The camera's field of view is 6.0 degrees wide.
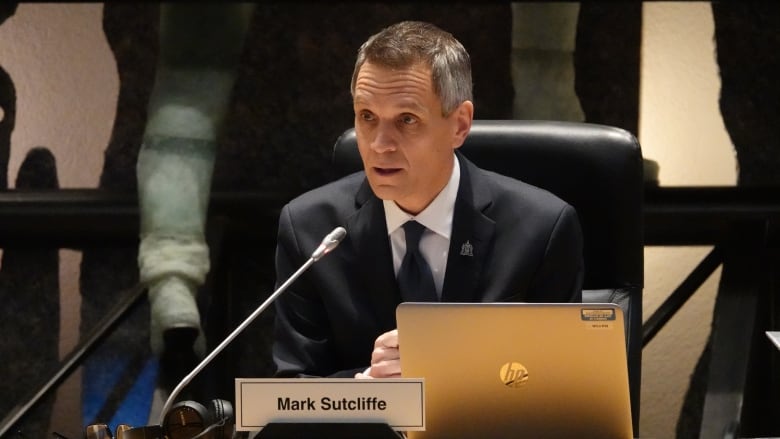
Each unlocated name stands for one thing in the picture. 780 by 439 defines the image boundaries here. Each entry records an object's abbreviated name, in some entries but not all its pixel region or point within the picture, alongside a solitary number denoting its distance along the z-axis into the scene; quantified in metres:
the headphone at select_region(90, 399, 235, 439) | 10.32
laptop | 10.24
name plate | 10.19
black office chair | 10.96
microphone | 10.42
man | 10.79
